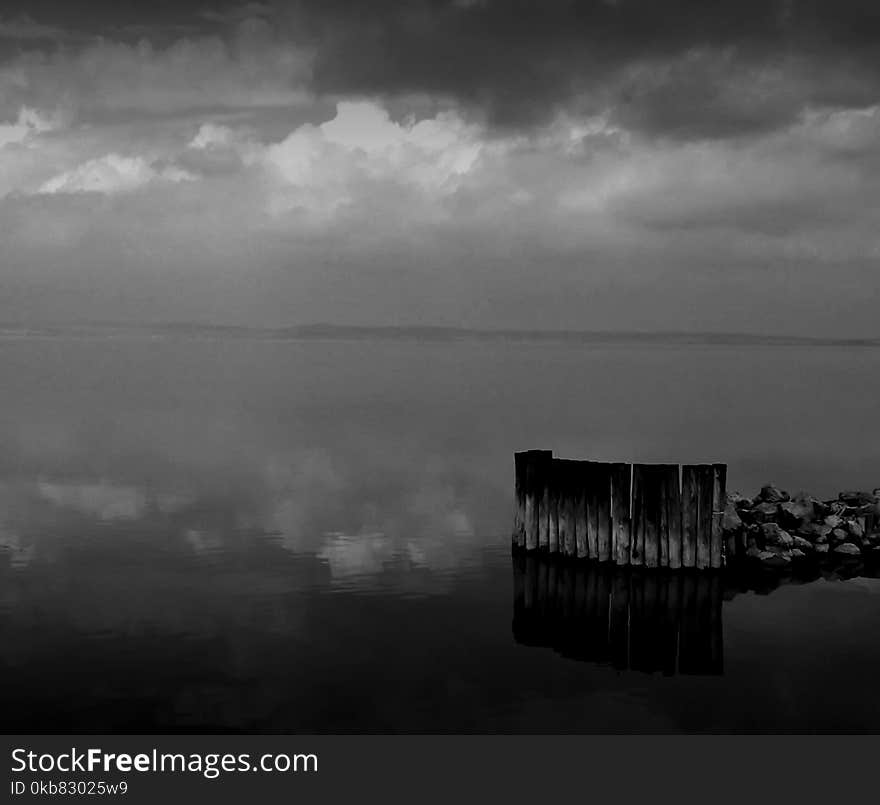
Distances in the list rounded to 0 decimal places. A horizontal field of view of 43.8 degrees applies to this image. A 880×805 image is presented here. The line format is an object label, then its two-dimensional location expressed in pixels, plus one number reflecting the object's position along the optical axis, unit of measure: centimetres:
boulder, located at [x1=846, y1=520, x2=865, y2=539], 2255
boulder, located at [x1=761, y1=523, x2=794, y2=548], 2209
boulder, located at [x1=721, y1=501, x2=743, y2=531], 2159
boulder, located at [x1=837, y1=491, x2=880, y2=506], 2447
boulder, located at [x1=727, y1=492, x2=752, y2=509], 2395
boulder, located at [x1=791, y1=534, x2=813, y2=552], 2223
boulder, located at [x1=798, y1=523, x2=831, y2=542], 2253
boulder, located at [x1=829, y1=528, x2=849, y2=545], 2253
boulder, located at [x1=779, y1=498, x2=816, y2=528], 2273
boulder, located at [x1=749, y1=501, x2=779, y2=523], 2294
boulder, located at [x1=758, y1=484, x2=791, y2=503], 2383
